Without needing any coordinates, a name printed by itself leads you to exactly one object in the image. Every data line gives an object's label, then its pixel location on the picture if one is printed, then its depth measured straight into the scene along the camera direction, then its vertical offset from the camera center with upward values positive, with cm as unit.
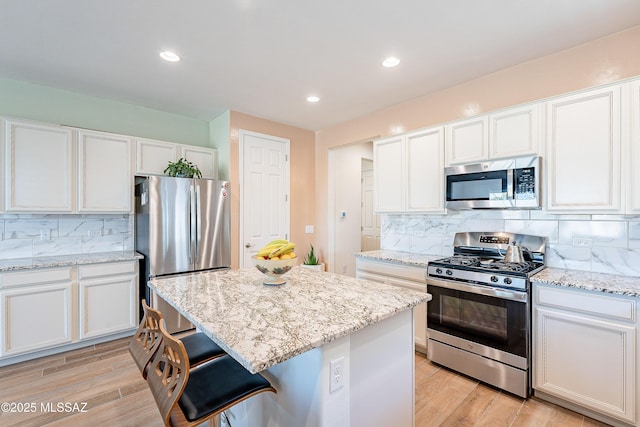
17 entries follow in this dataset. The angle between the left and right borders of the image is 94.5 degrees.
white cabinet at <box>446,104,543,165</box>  231 +64
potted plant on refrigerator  342 +49
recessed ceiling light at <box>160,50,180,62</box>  240 +130
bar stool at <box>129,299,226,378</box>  125 -62
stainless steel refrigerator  311 -19
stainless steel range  211 -78
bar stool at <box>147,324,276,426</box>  101 -71
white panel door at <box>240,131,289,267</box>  386 +28
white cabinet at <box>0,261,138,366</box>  259 -91
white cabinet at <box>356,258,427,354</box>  272 -67
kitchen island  105 -45
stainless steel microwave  230 +23
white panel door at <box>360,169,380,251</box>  571 -13
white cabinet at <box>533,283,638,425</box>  177 -90
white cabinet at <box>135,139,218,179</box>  337 +68
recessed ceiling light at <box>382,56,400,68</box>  250 +130
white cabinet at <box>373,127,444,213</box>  290 +41
